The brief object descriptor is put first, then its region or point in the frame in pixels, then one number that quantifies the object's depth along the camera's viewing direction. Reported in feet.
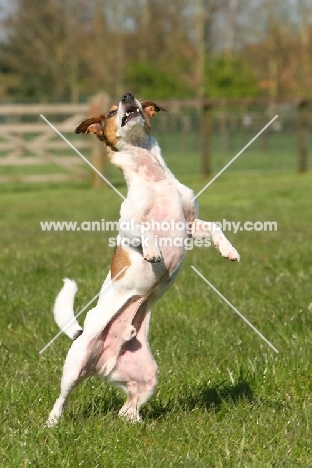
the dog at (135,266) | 26.86
